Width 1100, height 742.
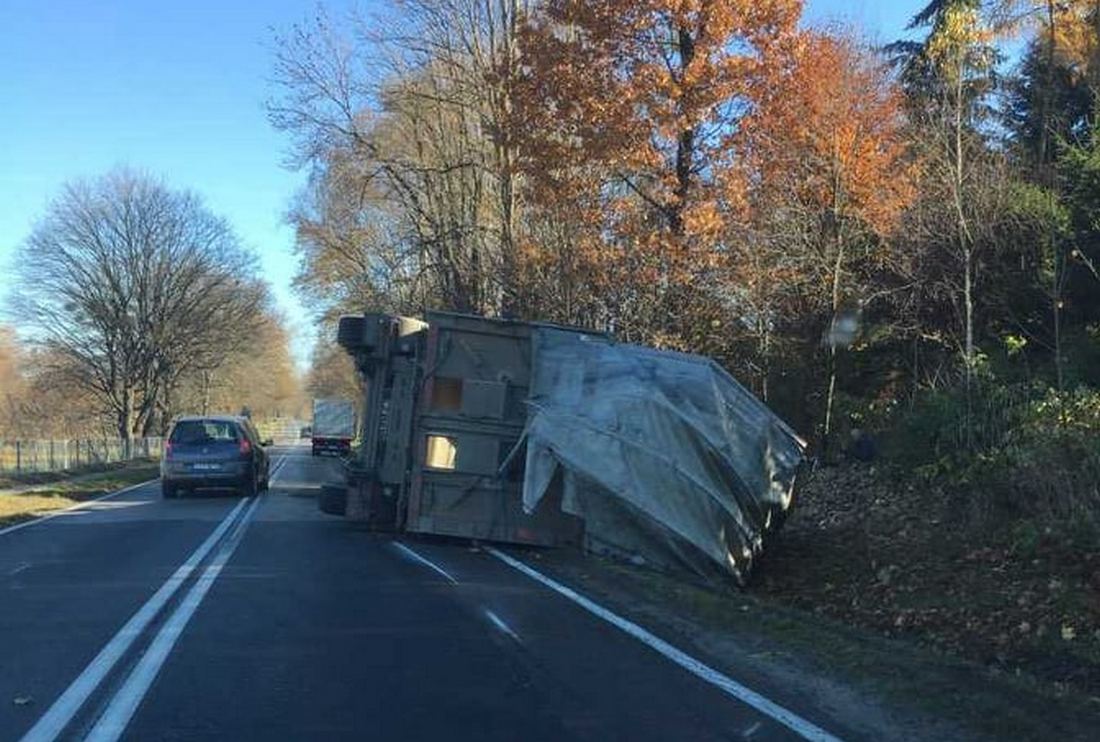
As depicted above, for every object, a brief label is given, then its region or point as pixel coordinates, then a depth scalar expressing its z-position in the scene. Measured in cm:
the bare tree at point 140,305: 5994
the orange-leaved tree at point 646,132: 1883
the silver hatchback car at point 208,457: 2294
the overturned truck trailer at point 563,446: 1155
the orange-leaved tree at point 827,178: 1923
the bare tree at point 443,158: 2656
